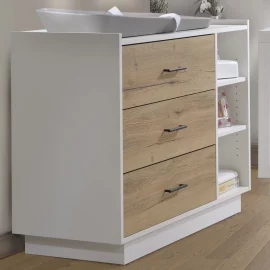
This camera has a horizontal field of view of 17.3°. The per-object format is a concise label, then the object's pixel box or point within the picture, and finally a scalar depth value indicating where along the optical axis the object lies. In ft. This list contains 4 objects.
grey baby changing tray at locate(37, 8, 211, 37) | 9.91
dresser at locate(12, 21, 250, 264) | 9.85
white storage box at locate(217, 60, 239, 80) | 12.51
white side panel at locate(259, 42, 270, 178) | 15.54
